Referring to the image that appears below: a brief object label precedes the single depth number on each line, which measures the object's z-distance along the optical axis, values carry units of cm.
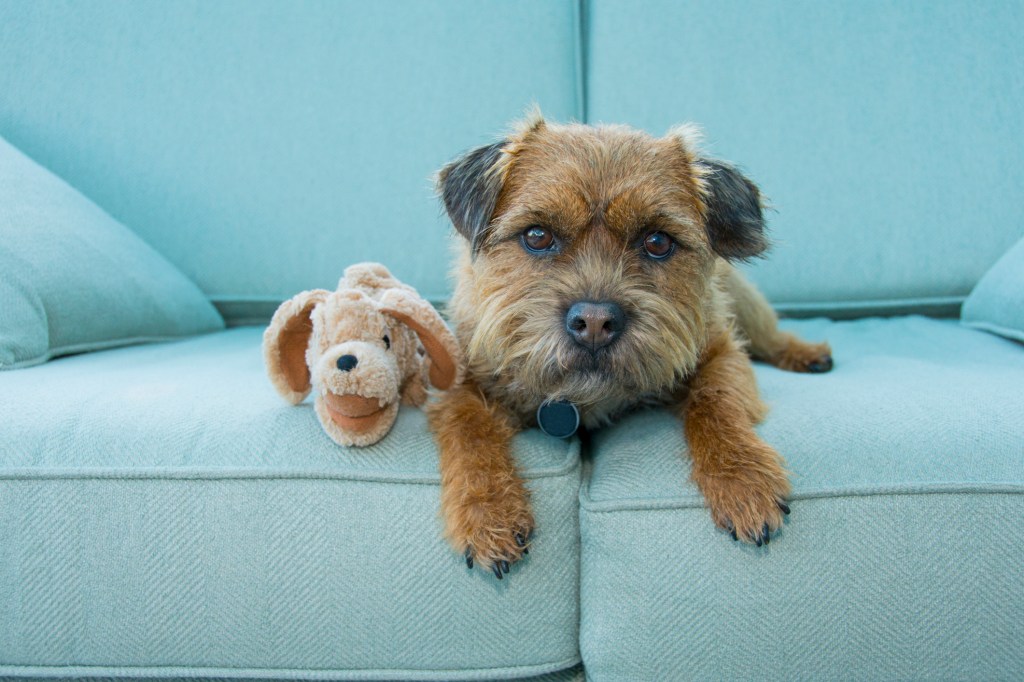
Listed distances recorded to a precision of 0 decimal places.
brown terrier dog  49
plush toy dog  50
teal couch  48
